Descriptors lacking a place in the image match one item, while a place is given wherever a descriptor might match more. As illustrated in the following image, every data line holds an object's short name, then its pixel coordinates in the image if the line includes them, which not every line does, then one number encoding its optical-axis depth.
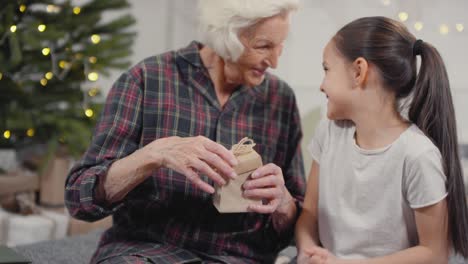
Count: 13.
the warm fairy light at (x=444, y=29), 2.57
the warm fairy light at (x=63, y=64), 2.88
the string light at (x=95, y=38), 2.91
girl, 1.27
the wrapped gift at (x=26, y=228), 2.72
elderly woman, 1.45
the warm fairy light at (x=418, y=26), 2.58
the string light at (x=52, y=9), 2.82
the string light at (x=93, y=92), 3.00
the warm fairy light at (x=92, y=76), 2.88
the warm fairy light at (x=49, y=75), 2.85
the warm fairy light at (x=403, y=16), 2.62
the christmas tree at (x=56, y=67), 2.70
